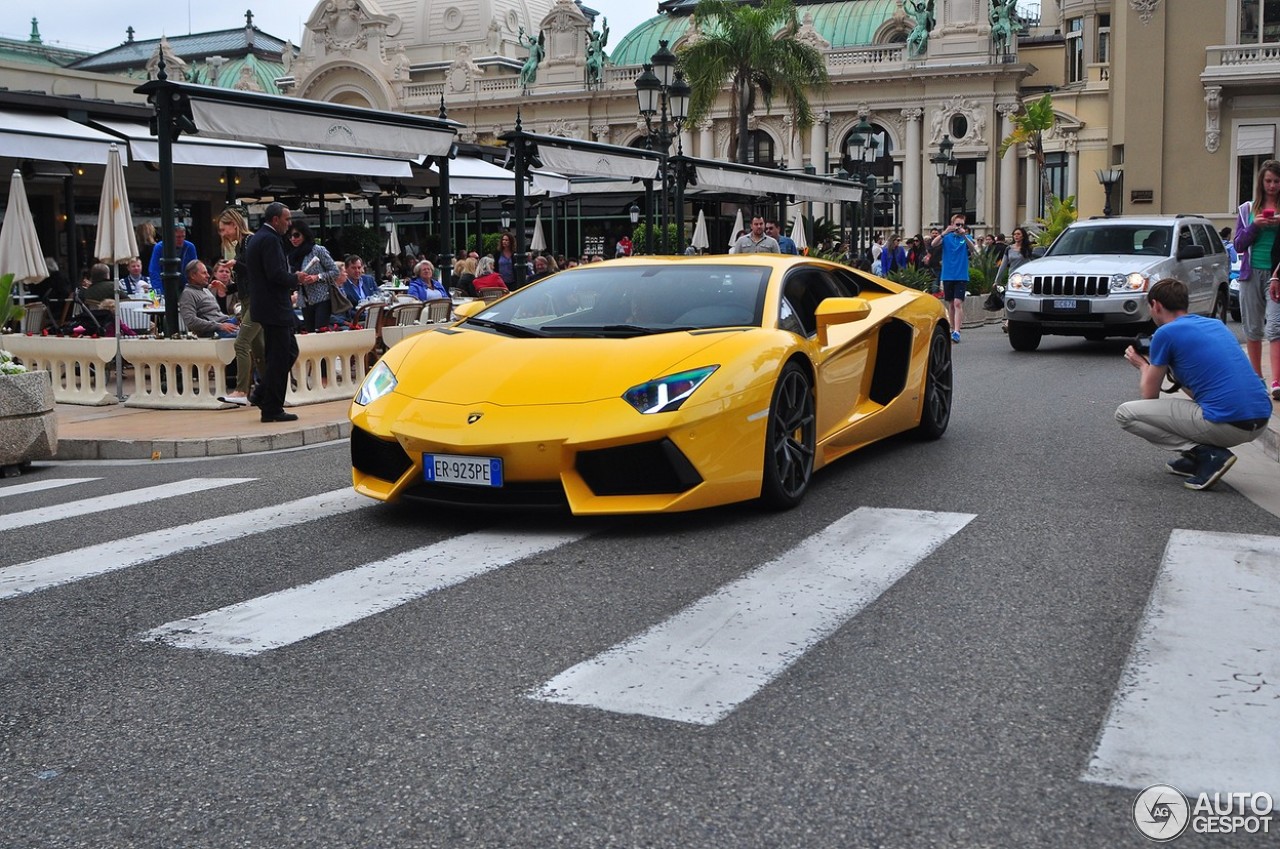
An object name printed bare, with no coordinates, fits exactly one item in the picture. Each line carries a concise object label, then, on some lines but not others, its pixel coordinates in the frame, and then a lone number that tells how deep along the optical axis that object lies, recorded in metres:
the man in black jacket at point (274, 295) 11.10
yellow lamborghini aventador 6.40
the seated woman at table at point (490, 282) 21.23
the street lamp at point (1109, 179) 45.00
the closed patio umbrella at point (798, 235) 31.53
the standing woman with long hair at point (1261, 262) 10.98
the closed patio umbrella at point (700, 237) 31.53
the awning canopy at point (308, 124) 12.66
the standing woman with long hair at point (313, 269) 13.16
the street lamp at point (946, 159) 47.94
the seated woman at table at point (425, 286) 18.23
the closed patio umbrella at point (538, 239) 35.79
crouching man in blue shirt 7.63
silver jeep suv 17.28
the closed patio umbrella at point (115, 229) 13.28
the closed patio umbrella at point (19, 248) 13.77
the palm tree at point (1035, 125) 54.91
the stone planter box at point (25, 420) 9.70
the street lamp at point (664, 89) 25.66
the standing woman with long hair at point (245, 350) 12.24
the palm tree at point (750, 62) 50.91
